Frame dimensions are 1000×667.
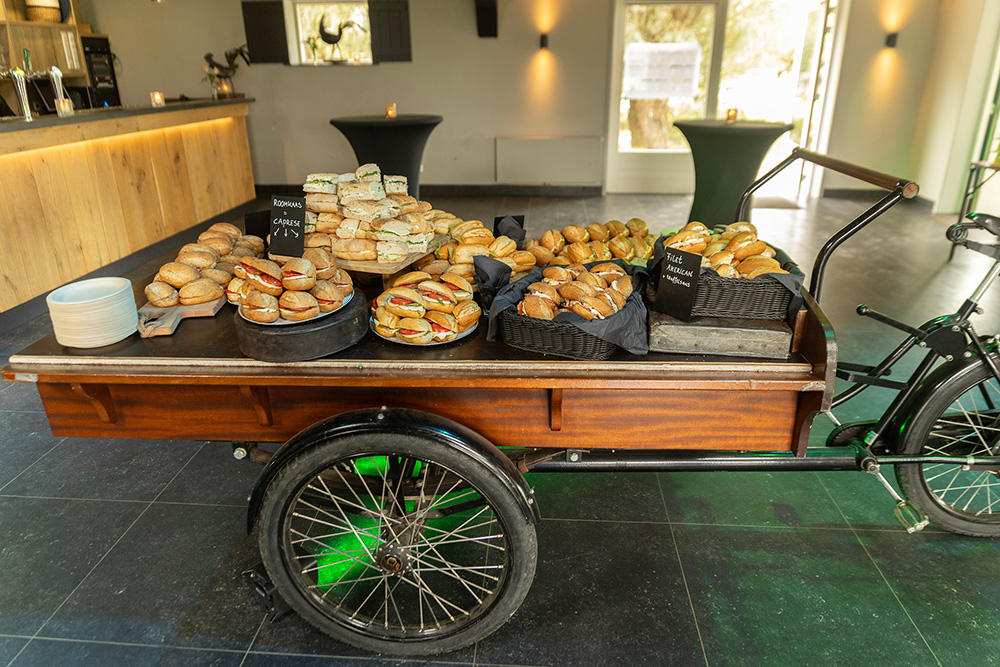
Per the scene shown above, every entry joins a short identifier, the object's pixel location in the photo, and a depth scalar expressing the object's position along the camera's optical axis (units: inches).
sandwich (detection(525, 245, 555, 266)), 82.5
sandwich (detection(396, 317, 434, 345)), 63.9
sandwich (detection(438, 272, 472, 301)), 68.5
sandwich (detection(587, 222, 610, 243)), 88.3
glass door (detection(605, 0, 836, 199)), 295.0
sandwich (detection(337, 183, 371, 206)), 79.1
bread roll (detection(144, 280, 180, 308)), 72.1
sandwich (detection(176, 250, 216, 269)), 78.2
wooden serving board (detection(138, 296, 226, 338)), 66.9
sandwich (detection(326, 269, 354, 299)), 66.4
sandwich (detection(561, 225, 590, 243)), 85.6
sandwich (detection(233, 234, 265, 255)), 87.2
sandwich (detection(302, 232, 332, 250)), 75.0
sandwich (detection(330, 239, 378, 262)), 73.8
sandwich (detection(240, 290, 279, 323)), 60.0
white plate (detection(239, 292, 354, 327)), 60.6
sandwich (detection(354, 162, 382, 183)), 83.5
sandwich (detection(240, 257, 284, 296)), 61.9
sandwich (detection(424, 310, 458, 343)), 64.4
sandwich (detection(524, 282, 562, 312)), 64.2
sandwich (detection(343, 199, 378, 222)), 76.7
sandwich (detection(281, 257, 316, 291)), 61.7
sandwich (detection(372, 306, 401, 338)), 64.9
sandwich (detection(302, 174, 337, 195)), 79.5
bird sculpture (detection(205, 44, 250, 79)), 293.2
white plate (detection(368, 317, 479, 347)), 64.8
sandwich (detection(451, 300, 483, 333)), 65.7
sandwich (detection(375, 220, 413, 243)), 74.3
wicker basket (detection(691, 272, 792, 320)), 62.2
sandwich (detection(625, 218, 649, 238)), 90.9
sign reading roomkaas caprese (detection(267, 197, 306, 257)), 68.1
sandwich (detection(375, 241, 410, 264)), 74.0
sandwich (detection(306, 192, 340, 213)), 78.0
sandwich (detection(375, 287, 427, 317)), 65.1
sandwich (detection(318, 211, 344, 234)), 77.6
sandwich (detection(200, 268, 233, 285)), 76.6
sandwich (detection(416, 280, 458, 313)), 65.8
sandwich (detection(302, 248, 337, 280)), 66.1
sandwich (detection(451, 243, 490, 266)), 77.5
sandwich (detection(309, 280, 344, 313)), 62.9
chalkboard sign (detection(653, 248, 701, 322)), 62.0
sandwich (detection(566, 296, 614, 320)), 61.4
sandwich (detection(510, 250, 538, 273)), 78.3
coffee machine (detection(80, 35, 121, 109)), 288.2
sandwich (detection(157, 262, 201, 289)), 74.4
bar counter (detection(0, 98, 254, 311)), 154.6
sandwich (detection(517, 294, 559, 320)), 62.3
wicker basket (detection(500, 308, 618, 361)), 61.2
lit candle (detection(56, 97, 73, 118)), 174.6
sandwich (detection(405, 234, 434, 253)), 77.3
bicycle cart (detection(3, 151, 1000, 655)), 59.5
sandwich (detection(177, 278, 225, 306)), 73.1
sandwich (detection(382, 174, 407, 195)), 87.0
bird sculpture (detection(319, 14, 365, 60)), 295.4
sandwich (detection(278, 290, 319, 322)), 60.4
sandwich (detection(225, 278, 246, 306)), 68.0
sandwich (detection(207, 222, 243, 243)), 87.4
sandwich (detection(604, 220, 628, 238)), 89.7
